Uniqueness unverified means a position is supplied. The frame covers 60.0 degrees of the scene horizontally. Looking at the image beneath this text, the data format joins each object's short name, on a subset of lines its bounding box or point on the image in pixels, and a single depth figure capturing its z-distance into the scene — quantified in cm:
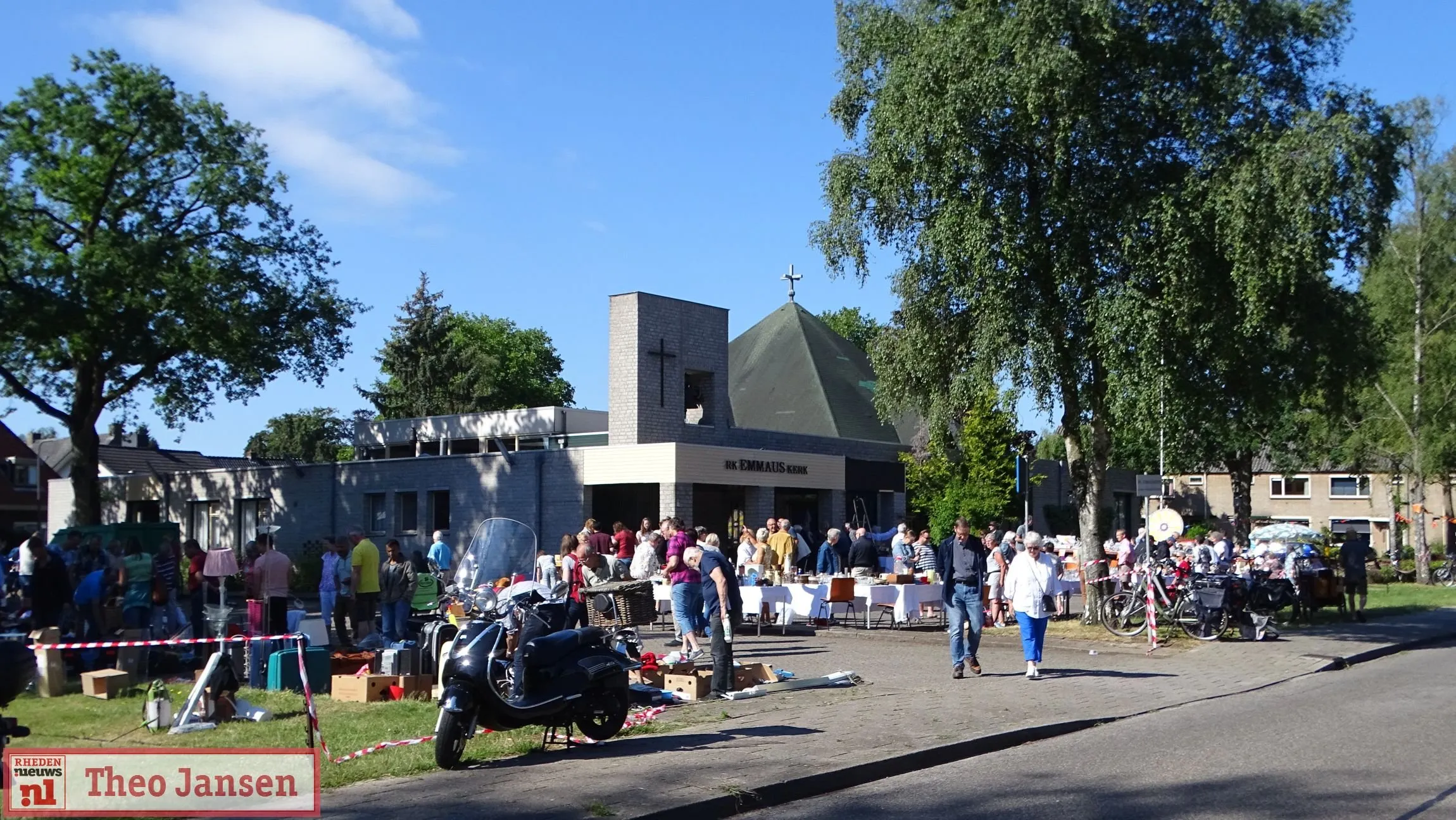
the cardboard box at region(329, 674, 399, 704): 1250
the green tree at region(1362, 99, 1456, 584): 3650
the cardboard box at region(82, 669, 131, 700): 1339
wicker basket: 1722
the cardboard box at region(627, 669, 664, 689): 1283
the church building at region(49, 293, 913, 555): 3083
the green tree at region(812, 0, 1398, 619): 1803
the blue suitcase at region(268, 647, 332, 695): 1327
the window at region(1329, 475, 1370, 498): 6581
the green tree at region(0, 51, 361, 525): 3288
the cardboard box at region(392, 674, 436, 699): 1264
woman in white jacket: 1424
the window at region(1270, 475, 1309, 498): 6912
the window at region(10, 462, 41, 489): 6662
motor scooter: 887
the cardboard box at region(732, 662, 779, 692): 1312
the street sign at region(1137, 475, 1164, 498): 2466
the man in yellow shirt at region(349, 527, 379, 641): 1716
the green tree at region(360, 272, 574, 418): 6756
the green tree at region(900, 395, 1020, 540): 3800
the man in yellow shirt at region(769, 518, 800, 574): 2195
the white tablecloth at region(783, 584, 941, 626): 2005
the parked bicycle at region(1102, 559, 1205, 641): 1905
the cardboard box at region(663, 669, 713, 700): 1242
